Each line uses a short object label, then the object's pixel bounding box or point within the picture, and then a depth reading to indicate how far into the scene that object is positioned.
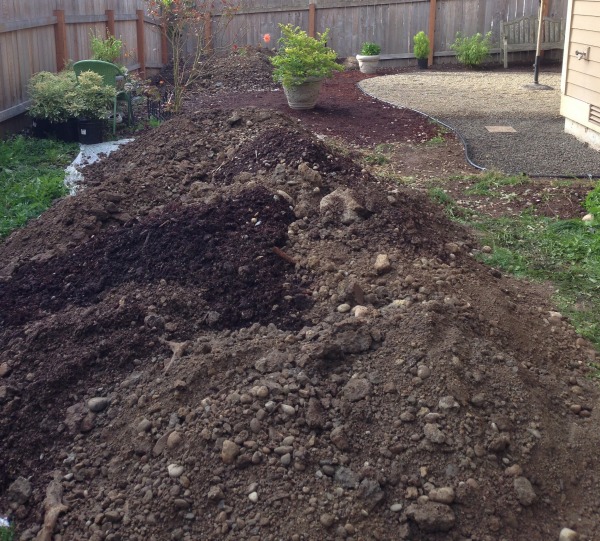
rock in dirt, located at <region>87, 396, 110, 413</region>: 3.33
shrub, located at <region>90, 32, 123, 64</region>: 11.36
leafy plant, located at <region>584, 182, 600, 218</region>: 6.03
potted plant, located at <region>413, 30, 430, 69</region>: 16.75
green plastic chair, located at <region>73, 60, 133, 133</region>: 10.00
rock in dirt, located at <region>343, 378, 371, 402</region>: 3.08
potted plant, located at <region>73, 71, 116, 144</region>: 9.21
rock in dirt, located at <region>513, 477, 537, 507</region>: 2.70
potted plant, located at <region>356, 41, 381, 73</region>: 16.56
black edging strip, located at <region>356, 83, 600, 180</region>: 7.33
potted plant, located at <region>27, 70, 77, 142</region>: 9.20
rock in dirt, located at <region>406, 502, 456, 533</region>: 2.59
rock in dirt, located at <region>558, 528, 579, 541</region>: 2.59
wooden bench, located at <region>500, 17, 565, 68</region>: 16.06
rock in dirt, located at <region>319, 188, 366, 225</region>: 4.73
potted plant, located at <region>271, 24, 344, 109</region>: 10.84
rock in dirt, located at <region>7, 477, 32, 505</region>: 2.98
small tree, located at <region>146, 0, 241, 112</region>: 11.46
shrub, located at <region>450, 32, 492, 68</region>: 16.08
